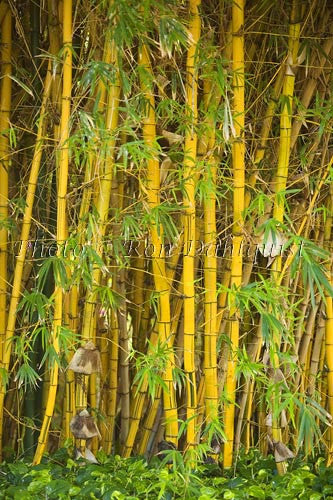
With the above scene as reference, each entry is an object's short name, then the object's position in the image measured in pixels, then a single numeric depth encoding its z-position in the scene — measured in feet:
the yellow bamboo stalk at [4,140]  18.71
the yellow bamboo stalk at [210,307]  17.06
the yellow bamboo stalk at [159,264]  16.58
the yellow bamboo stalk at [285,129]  17.33
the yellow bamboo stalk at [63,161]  16.53
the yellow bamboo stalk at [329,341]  18.93
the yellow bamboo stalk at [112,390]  19.33
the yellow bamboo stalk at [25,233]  17.56
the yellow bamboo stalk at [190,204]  16.21
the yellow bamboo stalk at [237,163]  16.55
